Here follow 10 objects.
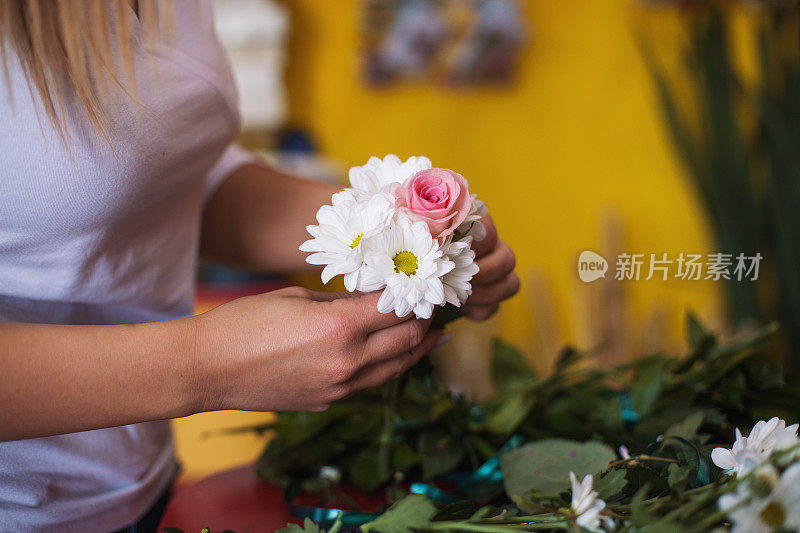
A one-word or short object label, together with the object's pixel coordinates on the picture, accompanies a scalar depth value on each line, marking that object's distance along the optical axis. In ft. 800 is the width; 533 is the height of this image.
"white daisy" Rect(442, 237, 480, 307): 1.46
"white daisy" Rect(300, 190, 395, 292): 1.42
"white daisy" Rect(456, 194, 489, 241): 1.56
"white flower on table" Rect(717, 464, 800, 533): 1.10
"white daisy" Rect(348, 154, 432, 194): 1.53
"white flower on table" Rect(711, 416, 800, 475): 1.33
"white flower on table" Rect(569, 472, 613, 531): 1.28
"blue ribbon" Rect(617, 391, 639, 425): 2.15
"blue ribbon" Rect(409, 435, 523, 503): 1.87
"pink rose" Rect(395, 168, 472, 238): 1.42
